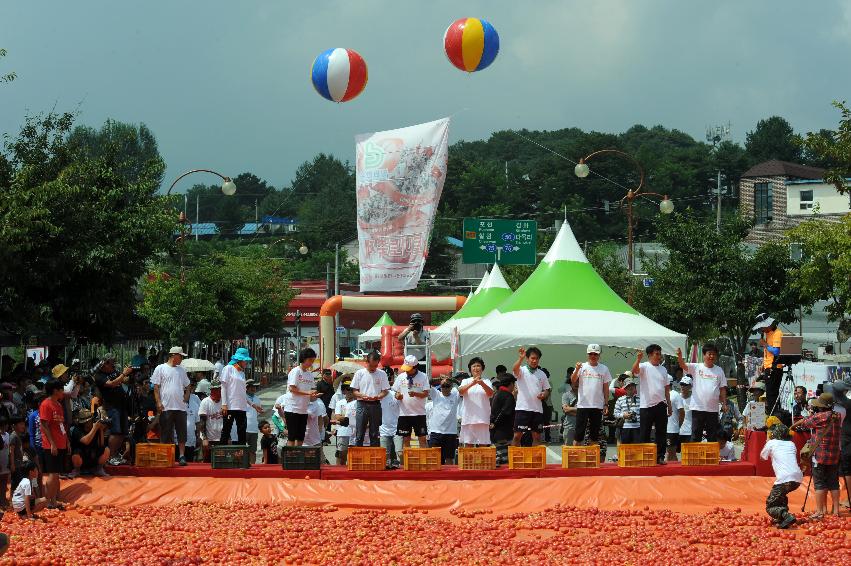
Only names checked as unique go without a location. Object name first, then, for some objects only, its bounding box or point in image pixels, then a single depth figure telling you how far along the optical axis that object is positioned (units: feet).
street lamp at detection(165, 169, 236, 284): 109.40
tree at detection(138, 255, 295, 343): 123.03
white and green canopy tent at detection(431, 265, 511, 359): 93.56
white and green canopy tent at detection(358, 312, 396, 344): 148.46
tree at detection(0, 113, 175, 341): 68.49
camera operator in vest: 74.38
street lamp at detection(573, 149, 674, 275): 105.70
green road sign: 135.64
